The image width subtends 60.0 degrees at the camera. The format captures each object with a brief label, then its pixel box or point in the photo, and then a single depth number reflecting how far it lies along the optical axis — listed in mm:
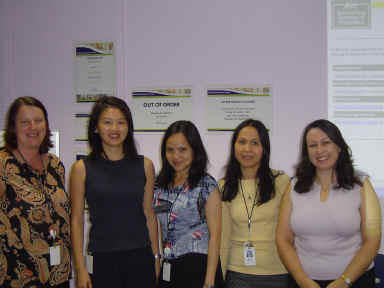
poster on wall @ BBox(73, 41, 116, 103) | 3260
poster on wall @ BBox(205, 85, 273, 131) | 3014
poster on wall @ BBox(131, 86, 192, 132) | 3146
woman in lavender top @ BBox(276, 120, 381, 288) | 1908
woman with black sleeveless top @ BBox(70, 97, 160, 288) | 1934
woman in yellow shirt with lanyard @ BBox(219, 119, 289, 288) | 2055
